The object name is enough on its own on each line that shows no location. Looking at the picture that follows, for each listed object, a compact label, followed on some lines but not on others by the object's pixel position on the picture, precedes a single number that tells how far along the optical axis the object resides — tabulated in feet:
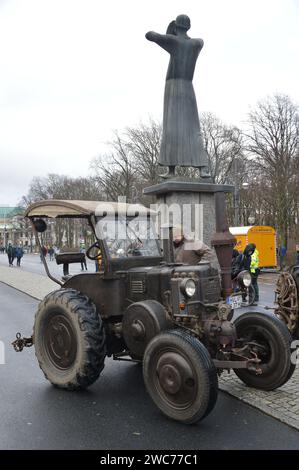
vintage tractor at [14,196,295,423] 14.15
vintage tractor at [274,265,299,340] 21.38
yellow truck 82.58
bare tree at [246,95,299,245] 99.25
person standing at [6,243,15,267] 118.73
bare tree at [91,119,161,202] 145.18
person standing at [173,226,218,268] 21.52
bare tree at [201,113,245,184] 145.89
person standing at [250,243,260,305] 43.34
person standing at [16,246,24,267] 117.50
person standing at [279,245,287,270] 92.32
